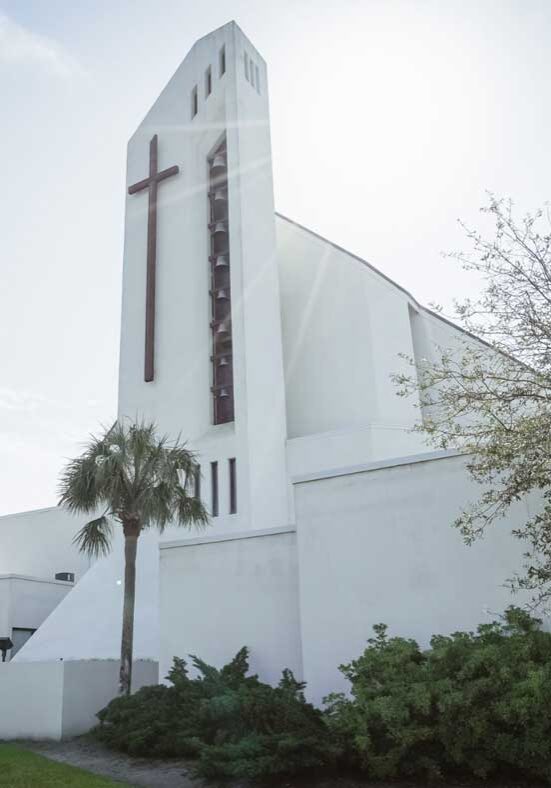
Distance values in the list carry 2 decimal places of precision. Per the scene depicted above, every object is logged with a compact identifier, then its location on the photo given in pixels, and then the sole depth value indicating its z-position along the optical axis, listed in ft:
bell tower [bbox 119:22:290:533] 87.40
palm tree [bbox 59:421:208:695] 53.11
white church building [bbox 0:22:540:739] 40.98
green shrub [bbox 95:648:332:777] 30.19
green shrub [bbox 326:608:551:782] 27.71
